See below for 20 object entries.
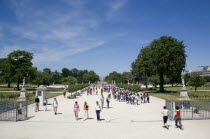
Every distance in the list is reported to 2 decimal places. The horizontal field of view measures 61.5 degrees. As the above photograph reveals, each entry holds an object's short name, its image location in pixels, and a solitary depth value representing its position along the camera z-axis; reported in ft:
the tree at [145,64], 143.96
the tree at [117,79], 389.80
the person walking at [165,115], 39.34
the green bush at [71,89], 116.20
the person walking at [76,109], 47.78
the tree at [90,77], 433.48
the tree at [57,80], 441.81
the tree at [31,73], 175.42
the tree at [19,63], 172.24
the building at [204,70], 501.39
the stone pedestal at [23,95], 88.48
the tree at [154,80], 201.38
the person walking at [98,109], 45.98
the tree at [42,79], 200.42
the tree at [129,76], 312.75
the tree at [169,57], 136.26
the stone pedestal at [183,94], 85.66
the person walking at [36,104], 61.41
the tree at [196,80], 145.48
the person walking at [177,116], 38.69
